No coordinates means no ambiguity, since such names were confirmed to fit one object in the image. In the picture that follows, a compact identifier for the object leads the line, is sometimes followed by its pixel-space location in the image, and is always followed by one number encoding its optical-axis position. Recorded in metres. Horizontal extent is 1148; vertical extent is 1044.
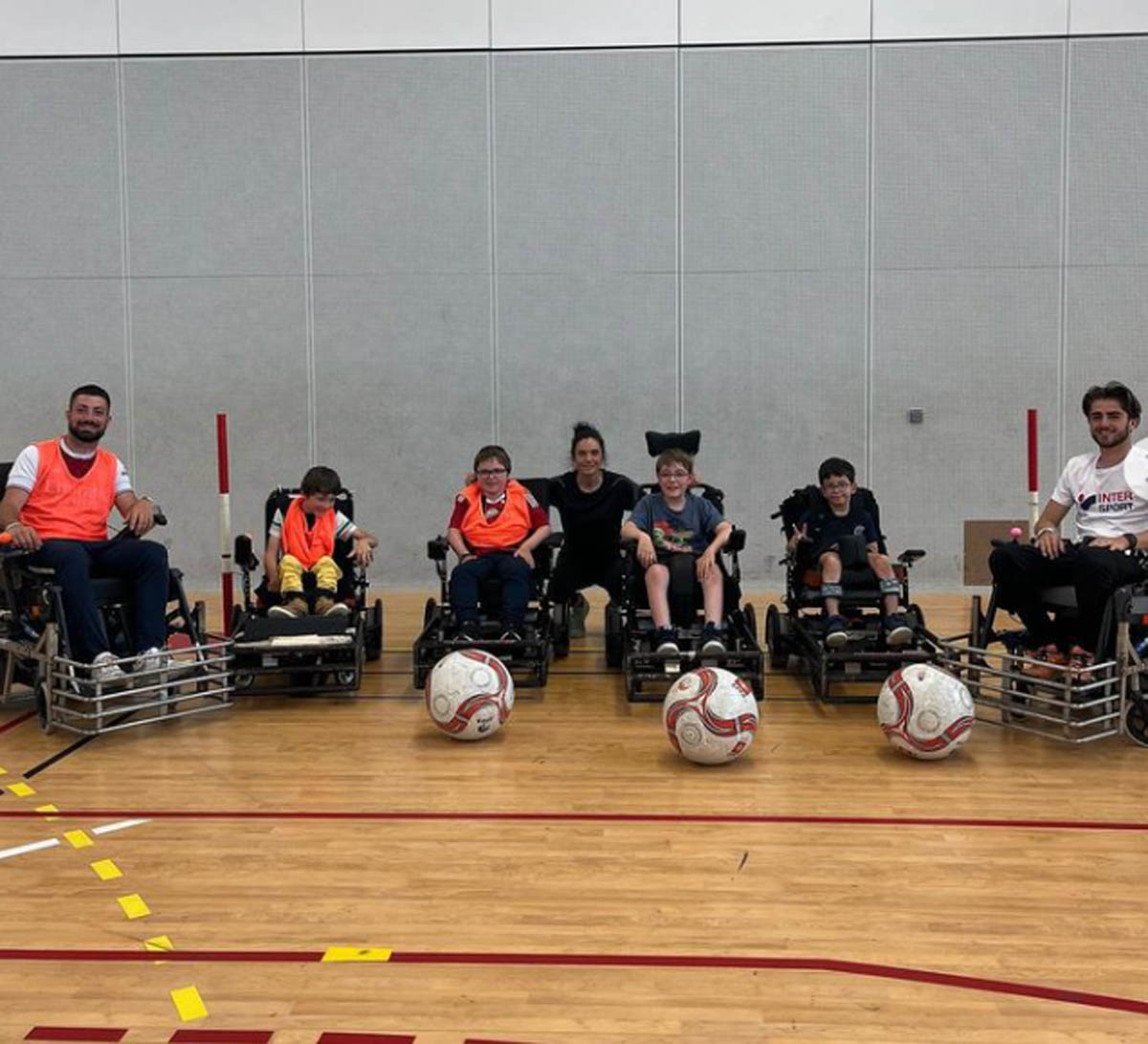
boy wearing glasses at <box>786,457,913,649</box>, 5.46
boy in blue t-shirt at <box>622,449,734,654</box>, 5.29
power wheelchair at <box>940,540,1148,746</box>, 4.23
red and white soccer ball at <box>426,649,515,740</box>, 4.37
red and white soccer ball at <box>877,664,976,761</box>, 4.05
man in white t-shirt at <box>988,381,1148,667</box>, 4.57
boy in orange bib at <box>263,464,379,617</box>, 5.54
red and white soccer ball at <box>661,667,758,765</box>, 4.00
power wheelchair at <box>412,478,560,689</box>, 5.32
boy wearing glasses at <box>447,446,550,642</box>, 5.48
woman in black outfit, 6.23
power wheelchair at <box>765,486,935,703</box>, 5.10
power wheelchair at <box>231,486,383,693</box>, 5.11
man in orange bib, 4.71
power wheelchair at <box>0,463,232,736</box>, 4.58
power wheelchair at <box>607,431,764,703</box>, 5.07
